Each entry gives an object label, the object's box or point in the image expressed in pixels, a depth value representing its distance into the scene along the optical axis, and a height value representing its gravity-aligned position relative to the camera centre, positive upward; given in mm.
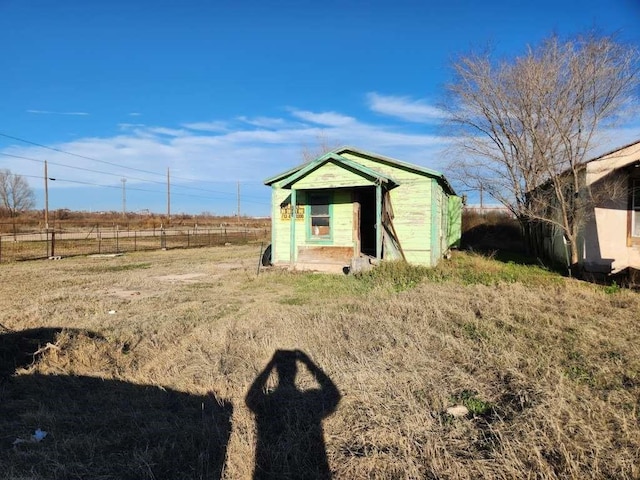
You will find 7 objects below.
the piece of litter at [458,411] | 3391 -1511
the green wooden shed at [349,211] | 12656 +600
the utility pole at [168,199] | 58359 +4291
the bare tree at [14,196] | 78438 +6522
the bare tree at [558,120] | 11023 +3127
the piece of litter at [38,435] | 3307 -1673
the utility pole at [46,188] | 41850 +4386
